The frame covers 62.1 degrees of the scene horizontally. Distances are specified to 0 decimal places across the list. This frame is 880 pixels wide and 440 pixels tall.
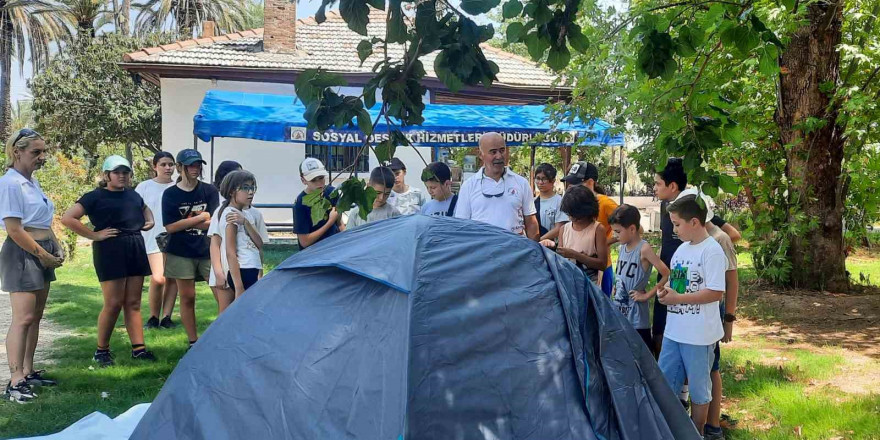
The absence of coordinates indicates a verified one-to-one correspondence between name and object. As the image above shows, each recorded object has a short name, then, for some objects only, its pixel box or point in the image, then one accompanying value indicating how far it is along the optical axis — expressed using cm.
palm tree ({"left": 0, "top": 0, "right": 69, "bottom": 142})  2978
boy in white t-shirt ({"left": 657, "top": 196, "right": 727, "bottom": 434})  379
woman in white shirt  465
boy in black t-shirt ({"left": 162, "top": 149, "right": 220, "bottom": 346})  579
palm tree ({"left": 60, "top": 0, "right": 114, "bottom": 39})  2542
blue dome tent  301
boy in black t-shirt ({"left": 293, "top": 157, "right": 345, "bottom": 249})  545
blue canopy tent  1094
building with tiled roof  1664
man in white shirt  521
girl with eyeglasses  504
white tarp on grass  416
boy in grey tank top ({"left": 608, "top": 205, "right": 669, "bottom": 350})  443
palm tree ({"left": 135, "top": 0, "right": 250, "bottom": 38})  3195
